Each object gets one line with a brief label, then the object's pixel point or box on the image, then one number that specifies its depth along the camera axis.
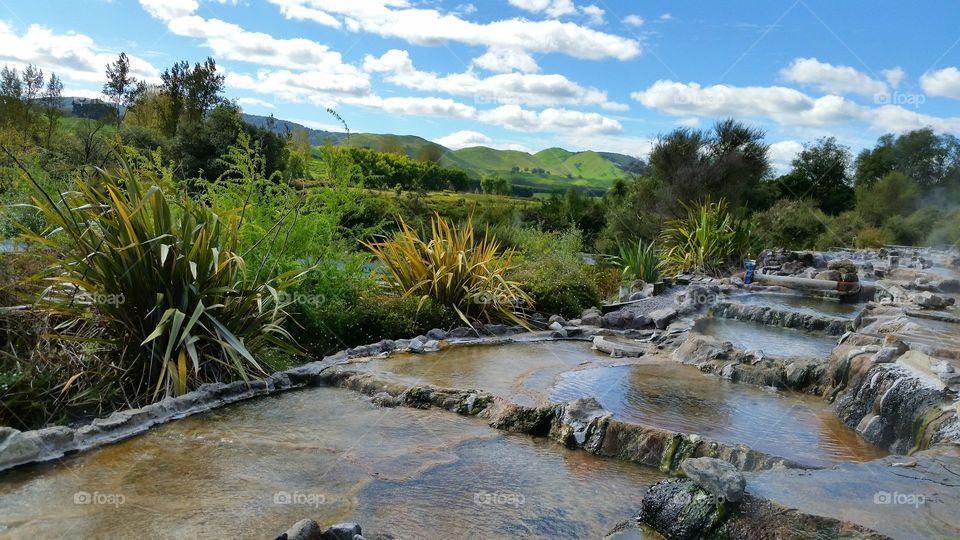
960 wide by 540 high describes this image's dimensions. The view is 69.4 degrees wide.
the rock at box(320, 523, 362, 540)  2.67
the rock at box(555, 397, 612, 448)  4.12
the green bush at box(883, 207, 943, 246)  24.77
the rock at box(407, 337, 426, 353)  6.52
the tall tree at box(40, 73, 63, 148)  30.03
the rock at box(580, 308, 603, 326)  8.15
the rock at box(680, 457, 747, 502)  2.85
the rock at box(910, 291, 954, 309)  8.38
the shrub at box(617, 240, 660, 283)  12.24
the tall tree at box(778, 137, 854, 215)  35.00
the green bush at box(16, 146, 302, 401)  4.64
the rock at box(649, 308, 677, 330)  8.14
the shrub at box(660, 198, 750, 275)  13.70
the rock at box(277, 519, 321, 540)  2.60
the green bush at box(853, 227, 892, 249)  23.94
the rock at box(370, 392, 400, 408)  4.84
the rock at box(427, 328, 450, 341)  7.02
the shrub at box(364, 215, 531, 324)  7.69
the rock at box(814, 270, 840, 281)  11.59
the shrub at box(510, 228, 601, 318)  8.74
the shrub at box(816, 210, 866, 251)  22.81
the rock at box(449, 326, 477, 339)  7.20
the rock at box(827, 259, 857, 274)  12.01
